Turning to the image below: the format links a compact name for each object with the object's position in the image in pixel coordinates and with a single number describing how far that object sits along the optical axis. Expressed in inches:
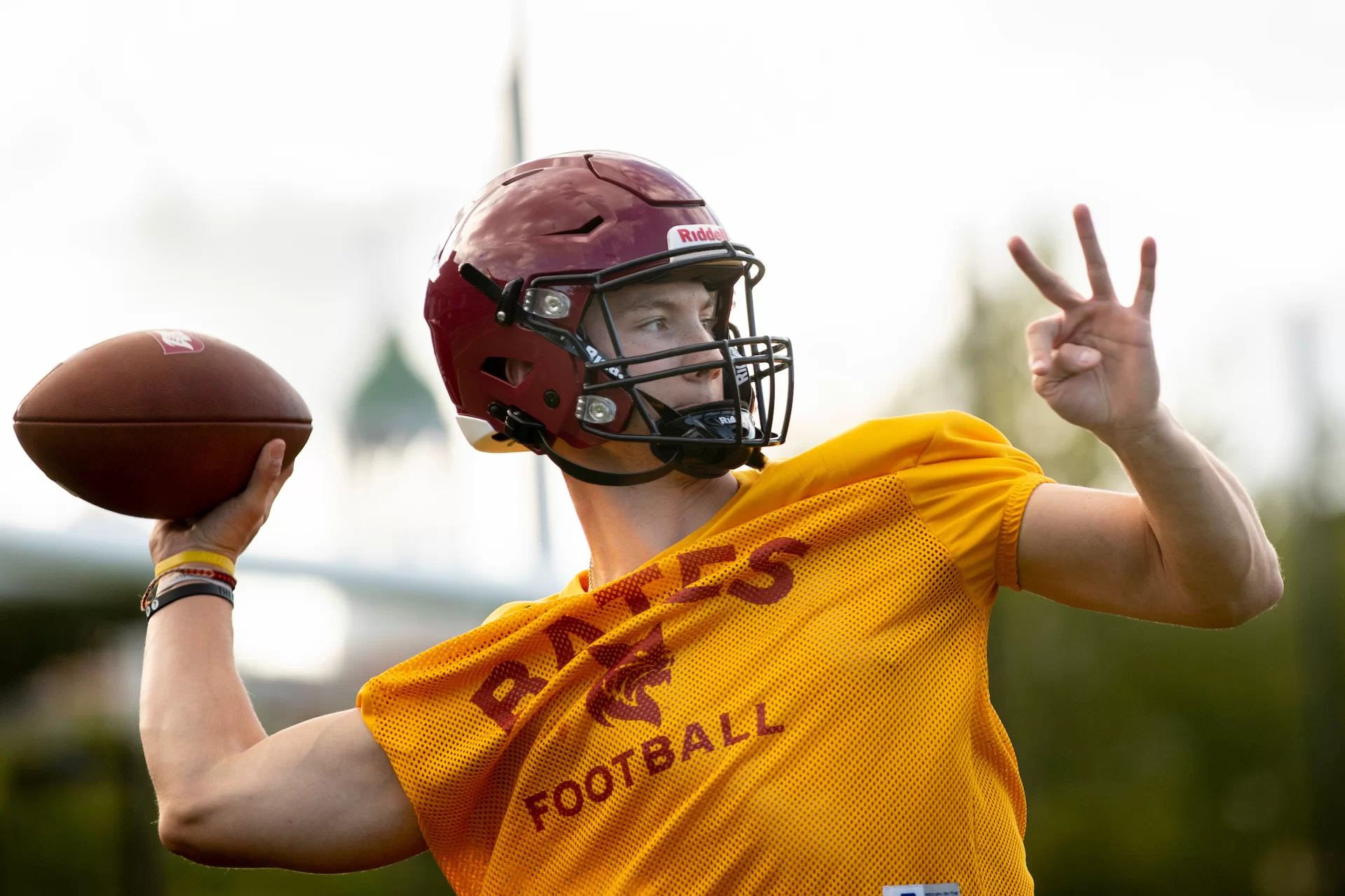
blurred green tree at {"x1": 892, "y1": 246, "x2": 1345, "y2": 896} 1444.4
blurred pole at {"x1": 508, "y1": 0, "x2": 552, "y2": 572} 700.0
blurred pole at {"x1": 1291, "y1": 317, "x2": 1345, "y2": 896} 1274.6
